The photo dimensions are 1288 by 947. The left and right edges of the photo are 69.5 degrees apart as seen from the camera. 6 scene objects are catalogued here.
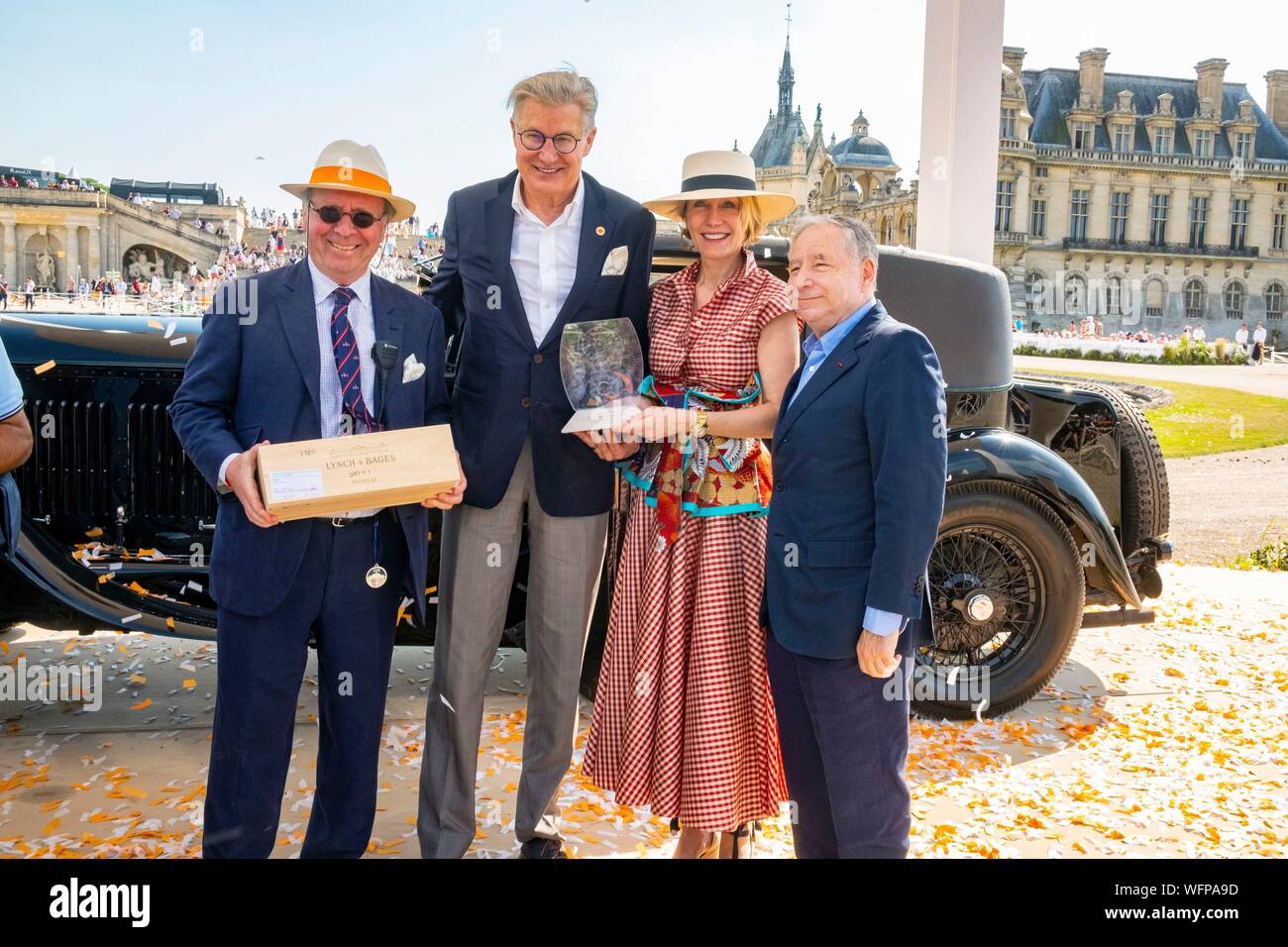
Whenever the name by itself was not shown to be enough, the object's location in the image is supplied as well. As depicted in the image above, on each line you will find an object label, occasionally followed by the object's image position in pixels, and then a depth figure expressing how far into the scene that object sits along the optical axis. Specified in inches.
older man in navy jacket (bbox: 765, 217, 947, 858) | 73.7
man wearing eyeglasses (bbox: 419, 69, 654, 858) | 97.7
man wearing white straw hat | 86.0
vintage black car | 138.2
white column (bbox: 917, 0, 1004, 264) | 203.2
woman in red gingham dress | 94.7
